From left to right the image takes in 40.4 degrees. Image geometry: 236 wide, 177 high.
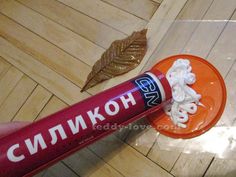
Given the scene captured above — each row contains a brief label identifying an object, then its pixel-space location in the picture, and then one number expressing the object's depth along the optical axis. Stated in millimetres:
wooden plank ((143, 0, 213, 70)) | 725
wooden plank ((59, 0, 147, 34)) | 791
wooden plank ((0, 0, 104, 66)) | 789
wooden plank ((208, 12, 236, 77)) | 664
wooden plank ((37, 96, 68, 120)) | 742
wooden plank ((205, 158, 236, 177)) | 587
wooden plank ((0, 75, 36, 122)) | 773
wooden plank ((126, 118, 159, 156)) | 652
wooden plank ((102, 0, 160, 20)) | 794
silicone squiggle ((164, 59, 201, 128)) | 630
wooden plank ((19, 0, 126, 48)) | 795
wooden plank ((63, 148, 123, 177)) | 649
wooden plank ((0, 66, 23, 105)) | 803
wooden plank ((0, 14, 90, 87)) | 773
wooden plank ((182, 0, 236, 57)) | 696
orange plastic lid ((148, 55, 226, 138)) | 630
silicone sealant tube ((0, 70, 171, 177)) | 509
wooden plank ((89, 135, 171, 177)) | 631
